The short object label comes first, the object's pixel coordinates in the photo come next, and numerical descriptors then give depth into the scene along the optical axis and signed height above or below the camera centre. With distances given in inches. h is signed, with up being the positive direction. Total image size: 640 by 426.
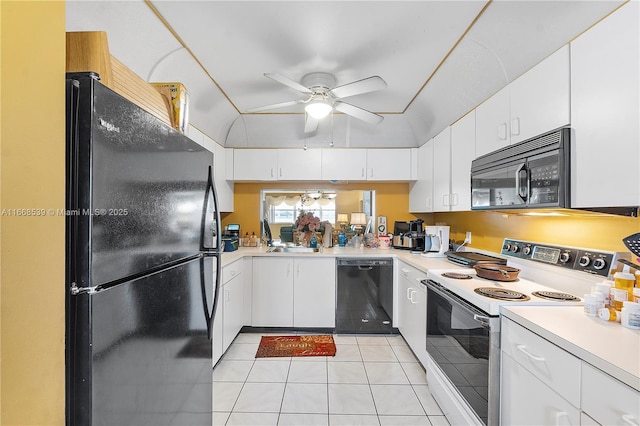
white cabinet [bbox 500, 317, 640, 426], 31.9 -22.9
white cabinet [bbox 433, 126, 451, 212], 105.7 +15.6
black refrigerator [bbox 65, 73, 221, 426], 28.5 -6.8
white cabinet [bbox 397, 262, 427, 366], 91.8 -34.1
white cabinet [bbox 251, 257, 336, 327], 122.9 -36.2
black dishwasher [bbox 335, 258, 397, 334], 121.3 -35.4
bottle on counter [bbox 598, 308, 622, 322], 45.5 -15.9
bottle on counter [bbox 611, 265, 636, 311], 46.0 -12.2
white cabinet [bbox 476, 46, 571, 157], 55.1 +23.7
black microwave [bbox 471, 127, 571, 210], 53.2 +8.2
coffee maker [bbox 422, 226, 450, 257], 114.2 -11.7
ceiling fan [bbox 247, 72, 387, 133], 76.7 +33.5
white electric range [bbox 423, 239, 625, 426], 54.4 -20.5
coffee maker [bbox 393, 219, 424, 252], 130.8 -12.3
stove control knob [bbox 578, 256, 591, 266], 59.9 -10.0
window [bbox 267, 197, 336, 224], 150.9 +0.8
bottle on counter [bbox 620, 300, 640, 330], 42.4 -15.0
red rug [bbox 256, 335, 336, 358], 105.4 -51.9
